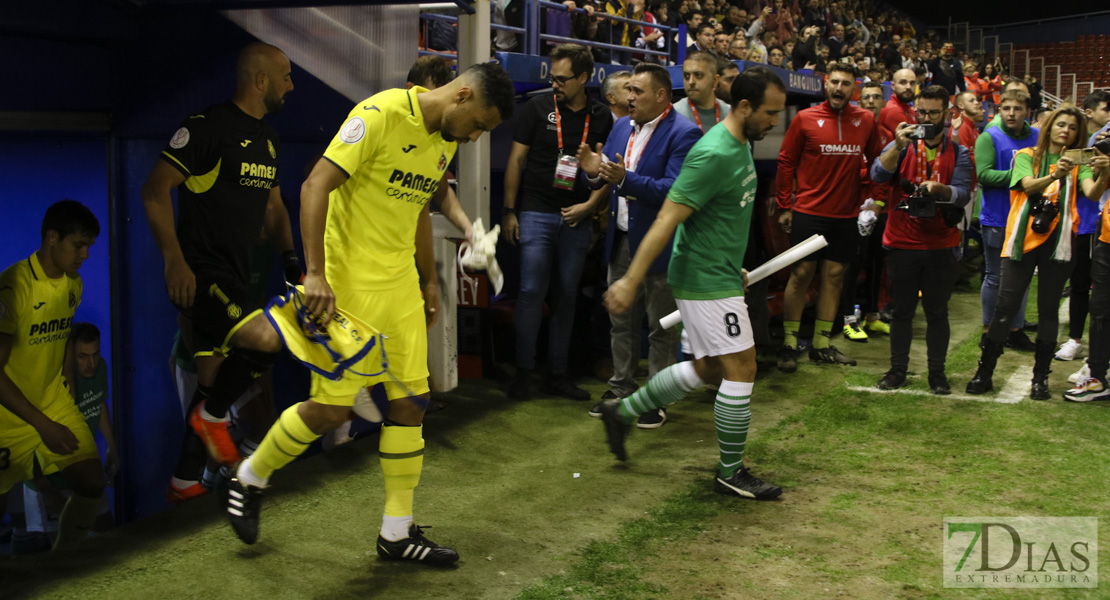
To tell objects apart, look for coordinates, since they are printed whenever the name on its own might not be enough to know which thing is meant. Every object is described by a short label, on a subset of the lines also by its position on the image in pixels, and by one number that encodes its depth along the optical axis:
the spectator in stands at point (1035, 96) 20.66
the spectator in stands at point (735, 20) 15.52
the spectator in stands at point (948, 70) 19.95
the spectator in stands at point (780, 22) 17.12
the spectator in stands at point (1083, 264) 6.77
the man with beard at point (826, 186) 7.00
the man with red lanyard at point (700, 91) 6.13
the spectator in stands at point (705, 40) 11.77
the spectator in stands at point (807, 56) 15.07
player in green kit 4.27
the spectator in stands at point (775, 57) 12.84
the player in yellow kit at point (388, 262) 3.47
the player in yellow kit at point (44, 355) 3.95
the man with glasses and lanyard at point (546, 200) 6.18
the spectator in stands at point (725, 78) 7.39
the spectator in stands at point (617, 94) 6.35
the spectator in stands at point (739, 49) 12.80
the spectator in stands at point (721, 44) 12.06
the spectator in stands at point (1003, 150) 6.74
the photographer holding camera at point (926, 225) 6.18
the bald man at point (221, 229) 4.11
